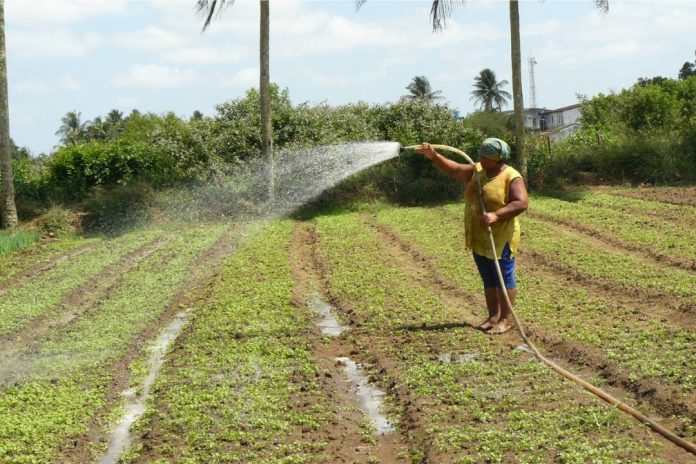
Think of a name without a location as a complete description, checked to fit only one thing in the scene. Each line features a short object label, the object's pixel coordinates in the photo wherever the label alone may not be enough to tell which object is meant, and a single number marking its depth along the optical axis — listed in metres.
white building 72.00
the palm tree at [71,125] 72.52
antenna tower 70.74
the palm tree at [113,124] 62.86
